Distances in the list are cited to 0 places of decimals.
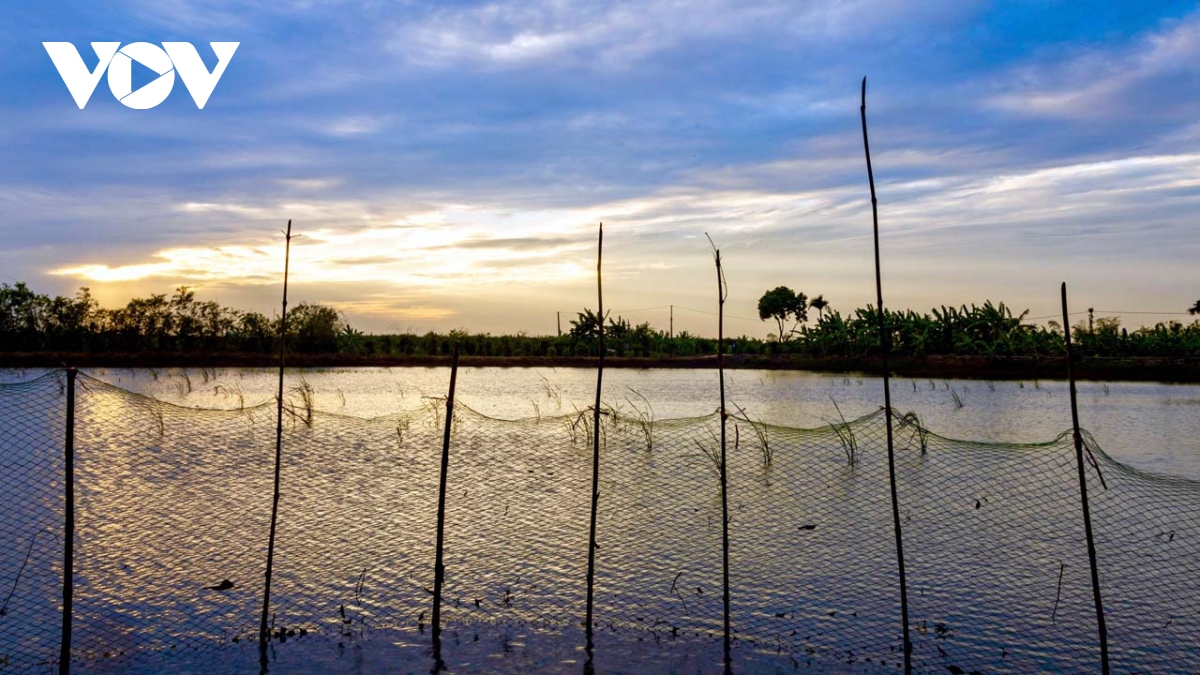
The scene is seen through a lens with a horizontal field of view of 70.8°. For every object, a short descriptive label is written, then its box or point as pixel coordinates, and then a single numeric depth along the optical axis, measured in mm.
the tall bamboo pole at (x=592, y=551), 6207
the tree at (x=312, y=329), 44469
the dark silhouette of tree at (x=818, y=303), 55781
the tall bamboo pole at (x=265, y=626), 5797
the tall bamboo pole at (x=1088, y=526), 5125
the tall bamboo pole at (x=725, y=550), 5889
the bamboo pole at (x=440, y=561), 6023
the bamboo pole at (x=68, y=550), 5066
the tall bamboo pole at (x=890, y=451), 5516
